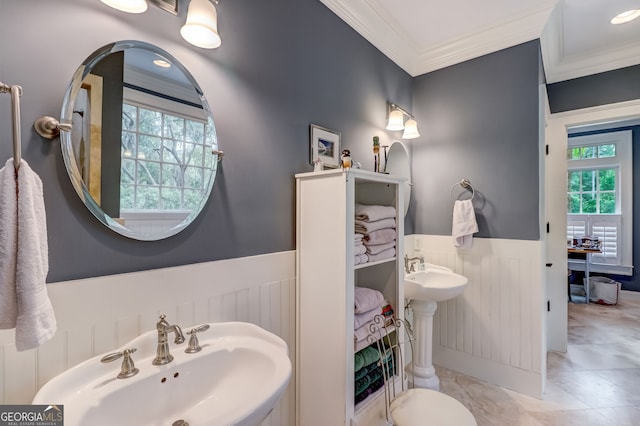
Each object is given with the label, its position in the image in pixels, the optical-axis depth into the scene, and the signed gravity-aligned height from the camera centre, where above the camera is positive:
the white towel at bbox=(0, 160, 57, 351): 0.63 -0.13
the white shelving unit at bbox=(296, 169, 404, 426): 1.36 -0.43
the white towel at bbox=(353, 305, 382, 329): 1.48 -0.55
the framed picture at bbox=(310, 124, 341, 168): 1.65 +0.39
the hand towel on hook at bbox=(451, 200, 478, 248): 2.25 -0.09
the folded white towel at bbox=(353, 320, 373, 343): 1.46 -0.61
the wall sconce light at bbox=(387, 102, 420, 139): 2.21 +0.69
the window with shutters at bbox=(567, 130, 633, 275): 4.20 +0.25
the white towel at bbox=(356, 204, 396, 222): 1.56 +0.00
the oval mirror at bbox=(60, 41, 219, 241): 0.90 +0.25
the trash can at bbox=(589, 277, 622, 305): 4.00 -1.09
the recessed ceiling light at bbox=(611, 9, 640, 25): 2.06 +1.40
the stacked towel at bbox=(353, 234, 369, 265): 1.48 -0.19
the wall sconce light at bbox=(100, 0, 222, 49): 1.01 +0.66
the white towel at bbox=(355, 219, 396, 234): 1.55 -0.07
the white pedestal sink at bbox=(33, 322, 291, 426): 0.79 -0.52
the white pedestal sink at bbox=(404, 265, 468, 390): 2.11 -0.88
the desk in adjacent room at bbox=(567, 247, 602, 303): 4.04 -0.66
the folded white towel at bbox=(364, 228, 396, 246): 1.56 -0.13
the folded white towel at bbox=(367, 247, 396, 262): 1.58 -0.24
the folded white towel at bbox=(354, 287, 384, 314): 1.51 -0.46
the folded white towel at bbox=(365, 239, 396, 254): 1.57 -0.19
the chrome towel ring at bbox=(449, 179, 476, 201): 2.35 +0.22
